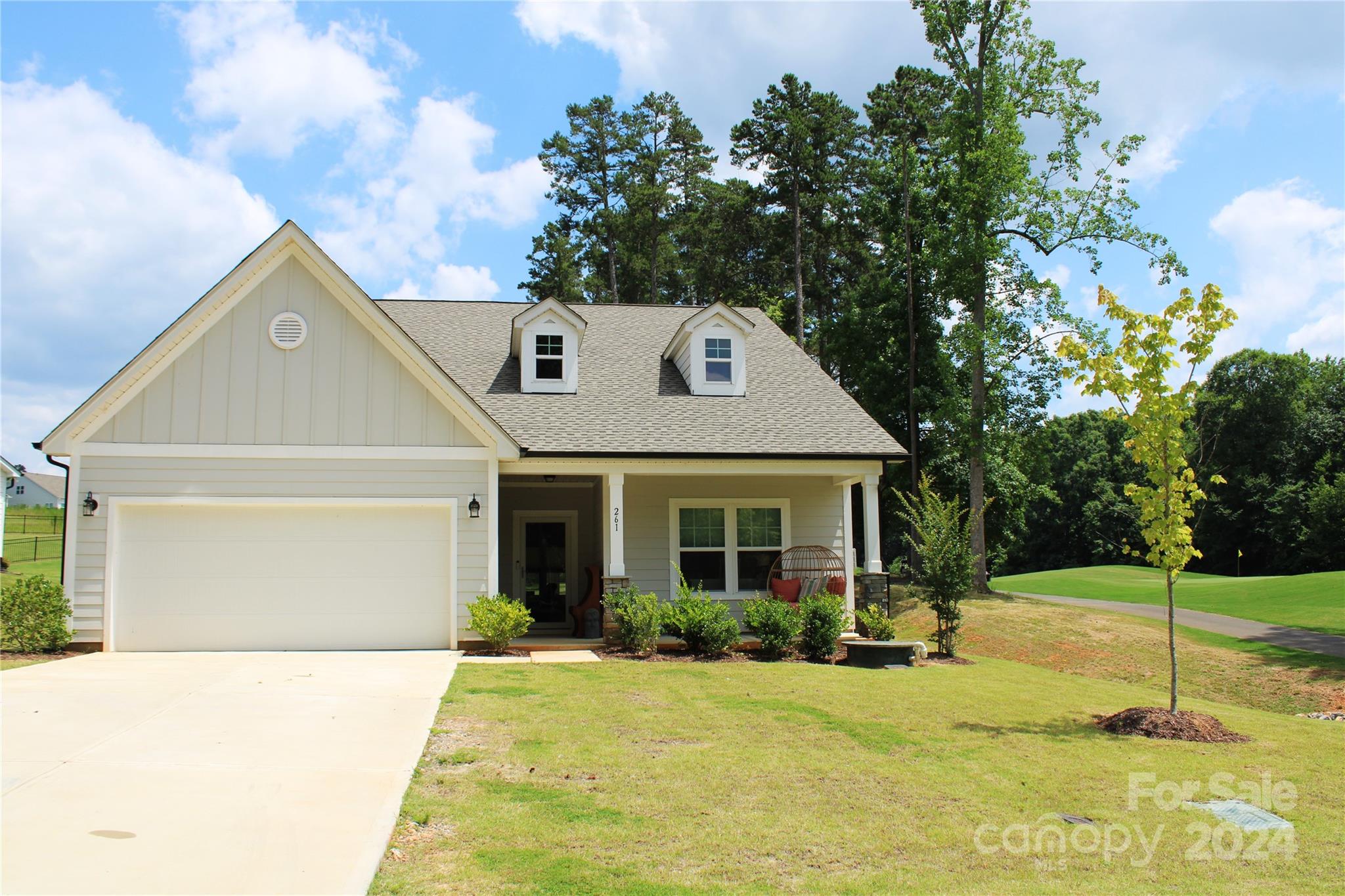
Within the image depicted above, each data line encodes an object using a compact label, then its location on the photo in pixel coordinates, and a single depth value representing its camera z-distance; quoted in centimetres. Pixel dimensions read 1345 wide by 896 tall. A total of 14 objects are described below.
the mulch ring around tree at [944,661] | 1411
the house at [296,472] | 1284
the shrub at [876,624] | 1495
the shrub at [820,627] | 1383
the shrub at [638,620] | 1364
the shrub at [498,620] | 1301
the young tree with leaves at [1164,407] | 958
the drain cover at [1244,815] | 648
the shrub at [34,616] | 1210
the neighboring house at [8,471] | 2802
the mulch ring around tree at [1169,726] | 913
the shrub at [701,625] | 1353
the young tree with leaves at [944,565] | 1480
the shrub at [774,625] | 1360
